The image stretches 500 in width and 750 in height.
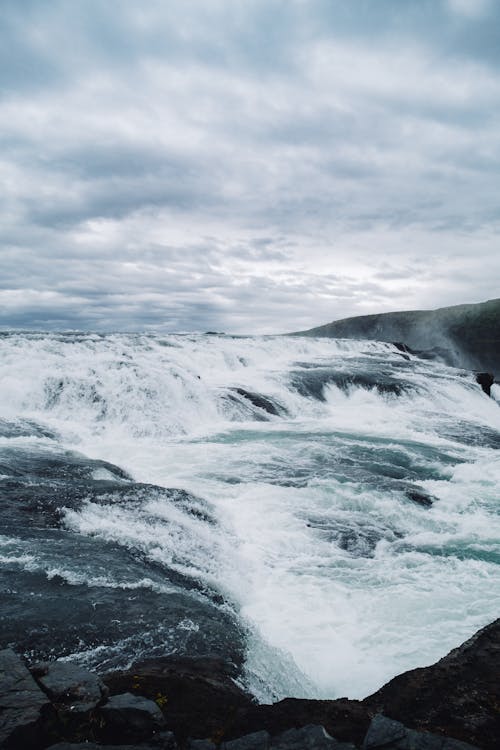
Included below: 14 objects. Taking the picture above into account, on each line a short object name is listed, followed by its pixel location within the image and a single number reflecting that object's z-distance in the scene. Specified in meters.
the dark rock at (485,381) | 26.03
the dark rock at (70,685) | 2.90
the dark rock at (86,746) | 2.52
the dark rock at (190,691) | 3.20
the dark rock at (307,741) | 2.75
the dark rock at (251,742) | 2.81
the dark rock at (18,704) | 2.54
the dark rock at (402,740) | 2.68
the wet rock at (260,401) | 18.45
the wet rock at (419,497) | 9.32
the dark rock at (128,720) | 2.79
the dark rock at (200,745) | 2.86
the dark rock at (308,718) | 3.15
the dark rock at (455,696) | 3.07
